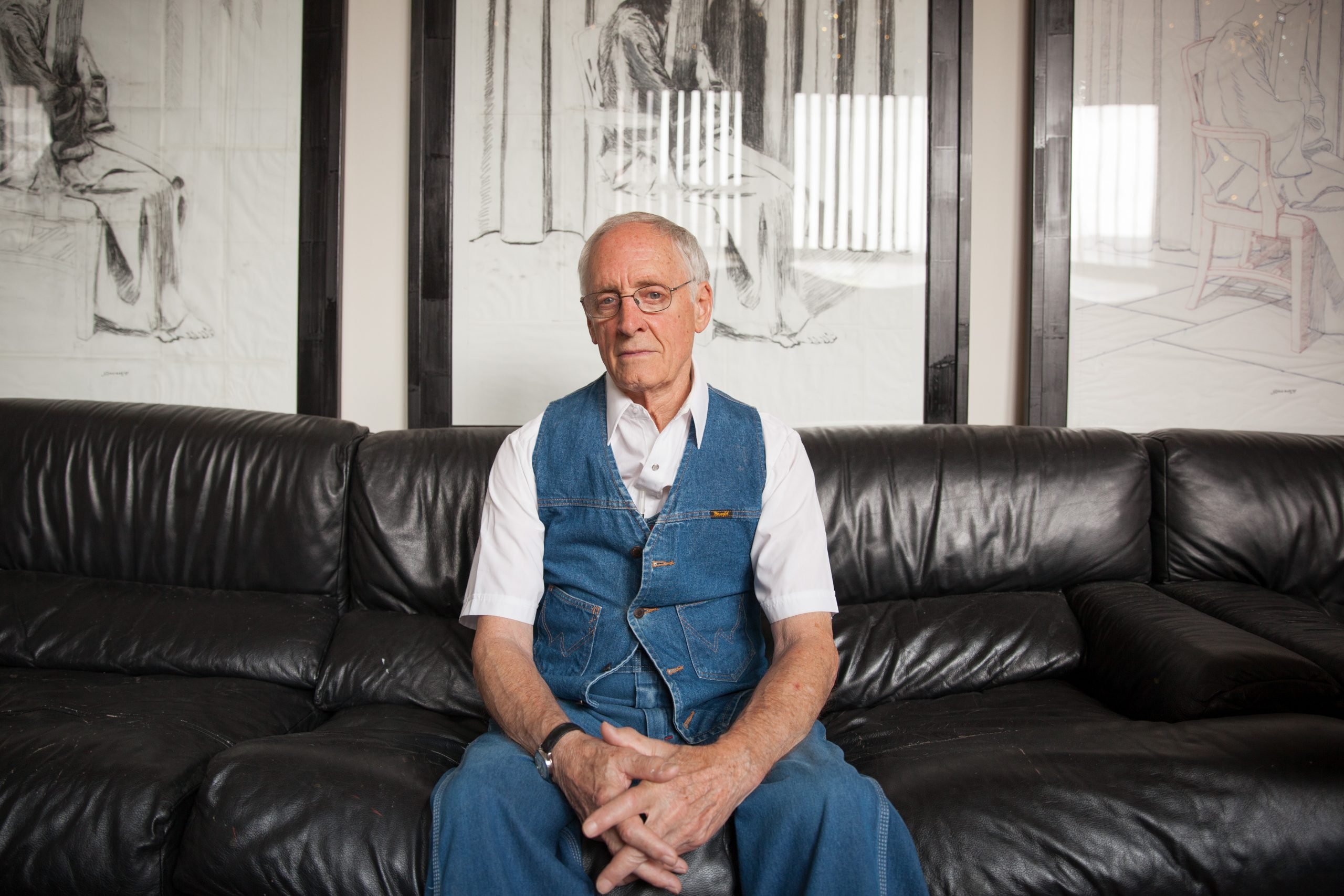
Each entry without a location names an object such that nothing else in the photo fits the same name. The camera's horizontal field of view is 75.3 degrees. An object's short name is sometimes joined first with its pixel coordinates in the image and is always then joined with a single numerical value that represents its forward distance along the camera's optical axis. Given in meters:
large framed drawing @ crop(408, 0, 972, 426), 2.42
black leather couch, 1.33
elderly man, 1.22
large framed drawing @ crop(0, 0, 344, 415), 2.45
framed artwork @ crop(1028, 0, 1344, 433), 2.42
